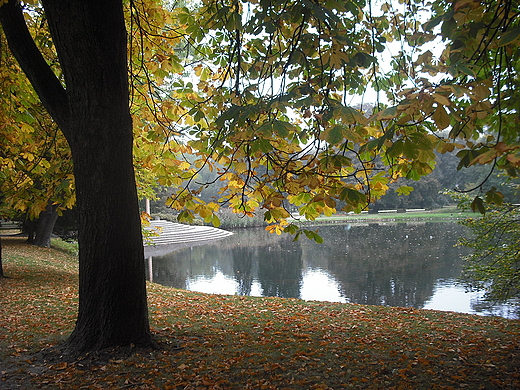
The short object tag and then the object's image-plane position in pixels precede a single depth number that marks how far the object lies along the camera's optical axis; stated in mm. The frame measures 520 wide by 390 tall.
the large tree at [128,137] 2715
